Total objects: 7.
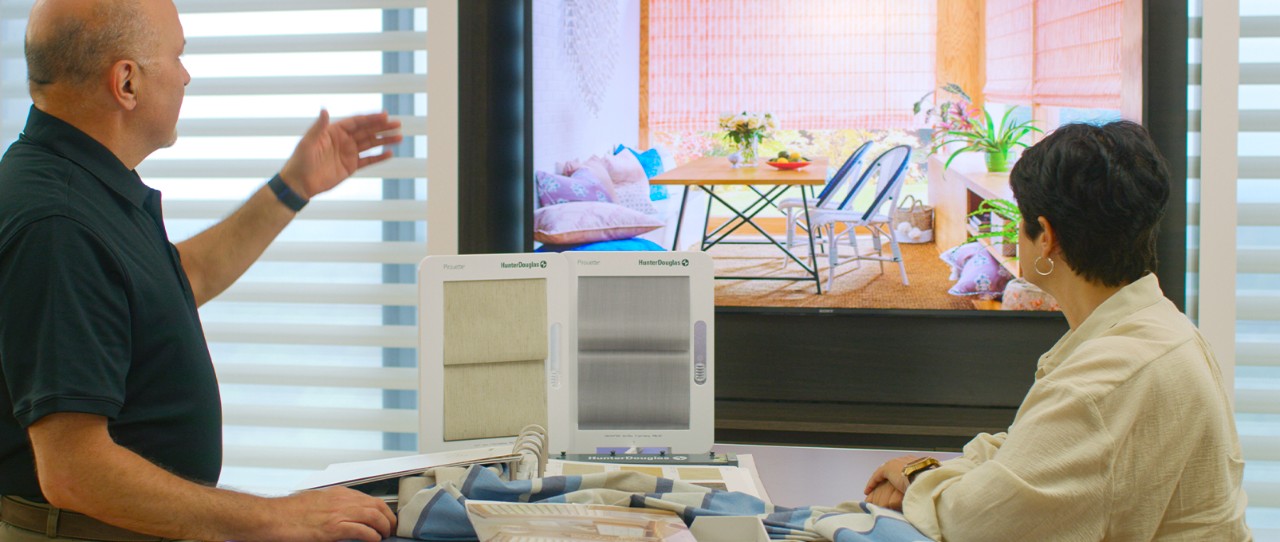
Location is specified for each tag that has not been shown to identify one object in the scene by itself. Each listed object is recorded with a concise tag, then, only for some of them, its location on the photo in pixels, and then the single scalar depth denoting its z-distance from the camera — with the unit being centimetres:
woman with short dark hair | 164
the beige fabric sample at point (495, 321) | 238
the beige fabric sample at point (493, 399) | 237
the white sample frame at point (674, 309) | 243
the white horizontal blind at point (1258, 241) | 343
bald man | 154
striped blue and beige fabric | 166
